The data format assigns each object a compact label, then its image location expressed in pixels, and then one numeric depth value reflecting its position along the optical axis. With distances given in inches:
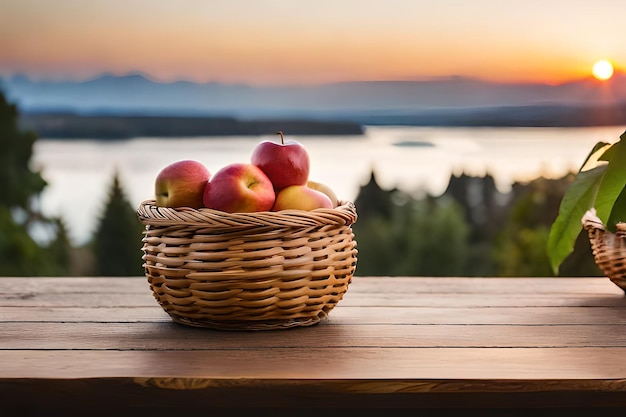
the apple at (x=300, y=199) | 64.1
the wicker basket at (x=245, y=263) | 62.5
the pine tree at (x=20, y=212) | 330.1
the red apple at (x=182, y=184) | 64.3
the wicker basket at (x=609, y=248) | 70.3
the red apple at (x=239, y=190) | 63.2
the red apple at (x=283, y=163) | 65.6
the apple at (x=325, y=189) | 67.1
